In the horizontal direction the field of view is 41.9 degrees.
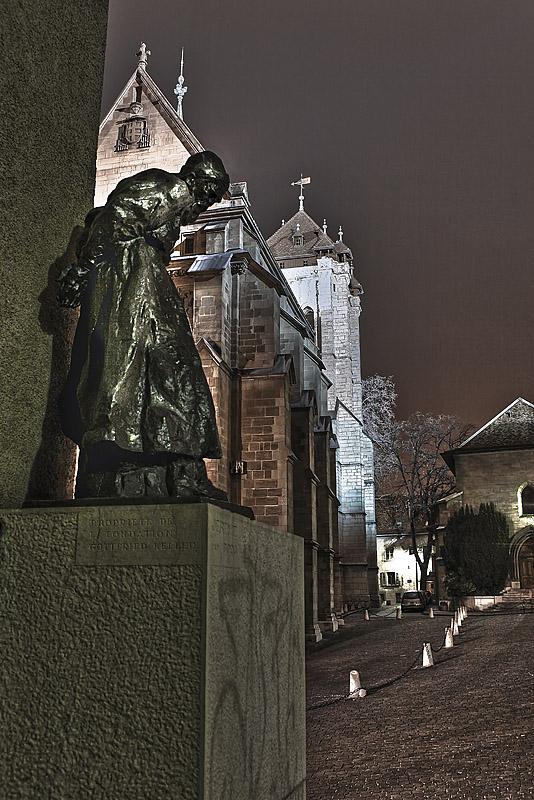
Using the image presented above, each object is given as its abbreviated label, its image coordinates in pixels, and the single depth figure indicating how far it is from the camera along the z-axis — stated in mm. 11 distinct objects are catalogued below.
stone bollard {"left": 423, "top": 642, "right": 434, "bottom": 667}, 12398
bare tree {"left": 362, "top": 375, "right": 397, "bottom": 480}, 46906
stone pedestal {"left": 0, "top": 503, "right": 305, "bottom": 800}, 2357
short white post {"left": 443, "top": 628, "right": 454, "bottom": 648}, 15548
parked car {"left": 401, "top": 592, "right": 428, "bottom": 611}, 35434
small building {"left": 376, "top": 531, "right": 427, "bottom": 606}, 54000
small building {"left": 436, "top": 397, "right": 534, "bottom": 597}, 37188
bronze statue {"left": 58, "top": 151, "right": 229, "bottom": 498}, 2934
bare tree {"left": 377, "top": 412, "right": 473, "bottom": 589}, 45031
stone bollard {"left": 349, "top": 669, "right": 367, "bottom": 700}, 9445
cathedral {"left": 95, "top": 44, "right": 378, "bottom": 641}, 17547
